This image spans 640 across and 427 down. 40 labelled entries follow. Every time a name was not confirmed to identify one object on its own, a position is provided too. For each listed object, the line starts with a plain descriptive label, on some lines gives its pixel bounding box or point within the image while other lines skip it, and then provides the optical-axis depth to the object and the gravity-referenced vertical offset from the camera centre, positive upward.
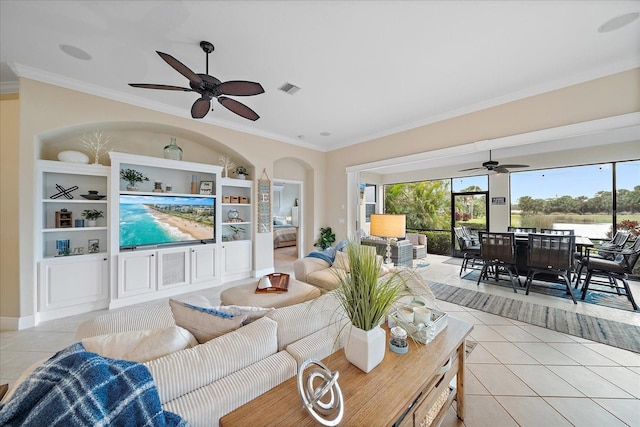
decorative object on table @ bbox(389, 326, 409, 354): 1.30 -0.73
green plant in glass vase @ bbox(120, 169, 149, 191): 3.51 +0.51
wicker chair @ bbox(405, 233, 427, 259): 6.75 -0.92
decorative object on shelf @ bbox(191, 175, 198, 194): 4.16 +0.44
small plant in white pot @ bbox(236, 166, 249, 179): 4.68 +0.79
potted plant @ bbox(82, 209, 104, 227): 3.33 -0.07
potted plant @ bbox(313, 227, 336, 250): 5.72 -0.65
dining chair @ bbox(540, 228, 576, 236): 5.17 -0.41
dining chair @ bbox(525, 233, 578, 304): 3.59 -0.69
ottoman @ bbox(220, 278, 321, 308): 2.39 -0.90
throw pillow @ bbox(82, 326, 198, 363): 0.97 -0.57
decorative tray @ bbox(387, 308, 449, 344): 1.41 -0.72
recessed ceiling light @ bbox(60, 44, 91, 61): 2.34 +1.62
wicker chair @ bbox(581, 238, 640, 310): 3.32 -0.79
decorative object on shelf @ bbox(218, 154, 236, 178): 4.62 +0.95
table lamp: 2.89 -0.17
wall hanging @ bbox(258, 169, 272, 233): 4.86 +0.18
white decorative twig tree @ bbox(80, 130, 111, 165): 3.40 +0.99
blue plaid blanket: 0.63 -0.53
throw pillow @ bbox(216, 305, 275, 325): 1.35 -0.59
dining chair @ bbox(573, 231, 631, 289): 3.97 -0.60
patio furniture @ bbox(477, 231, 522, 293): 4.11 -0.71
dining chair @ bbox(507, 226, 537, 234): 5.38 -0.40
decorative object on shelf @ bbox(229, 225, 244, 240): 4.80 -0.41
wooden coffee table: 0.86 -0.76
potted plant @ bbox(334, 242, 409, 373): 1.11 -0.43
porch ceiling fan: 5.10 +1.02
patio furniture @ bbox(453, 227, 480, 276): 5.02 -0.74
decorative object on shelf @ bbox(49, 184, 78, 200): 3.14 +0.25
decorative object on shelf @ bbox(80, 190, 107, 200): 3.31 +0.22
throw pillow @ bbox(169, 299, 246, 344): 1.21 -0.57
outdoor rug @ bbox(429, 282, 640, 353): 2.56 -1.35
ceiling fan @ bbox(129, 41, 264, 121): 2.04 +1.13
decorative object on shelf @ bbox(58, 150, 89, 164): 3.07 +0.72
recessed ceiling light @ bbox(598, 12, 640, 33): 1.95 +1.62
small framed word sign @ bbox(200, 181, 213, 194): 4.25 +0.44
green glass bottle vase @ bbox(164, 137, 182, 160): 3.83 +0.98
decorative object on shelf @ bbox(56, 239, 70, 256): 3.15 -0.49
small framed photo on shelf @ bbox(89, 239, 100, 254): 3.35 -0.50
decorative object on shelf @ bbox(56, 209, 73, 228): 3.13 -0.11
